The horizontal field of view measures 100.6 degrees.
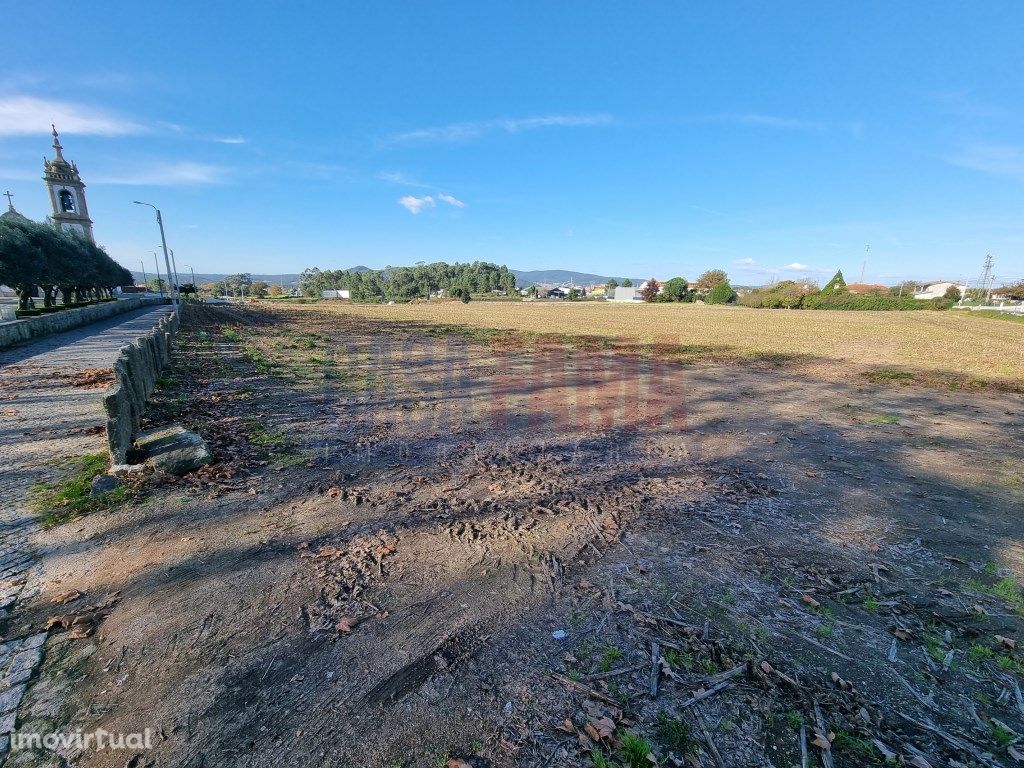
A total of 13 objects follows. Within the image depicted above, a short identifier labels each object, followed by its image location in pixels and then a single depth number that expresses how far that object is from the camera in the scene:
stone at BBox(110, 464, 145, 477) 5.16
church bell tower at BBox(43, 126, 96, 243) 56.25
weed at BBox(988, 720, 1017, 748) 2.34
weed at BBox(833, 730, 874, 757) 2.30
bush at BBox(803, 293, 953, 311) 78.19
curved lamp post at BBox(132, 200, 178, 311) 36.39
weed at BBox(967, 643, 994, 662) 2.89
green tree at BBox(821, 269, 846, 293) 86.52
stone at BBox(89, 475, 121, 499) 4.72
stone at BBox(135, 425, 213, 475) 5.34
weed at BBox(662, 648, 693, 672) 2.80
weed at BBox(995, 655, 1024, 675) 2.80
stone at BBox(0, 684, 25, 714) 2.38
